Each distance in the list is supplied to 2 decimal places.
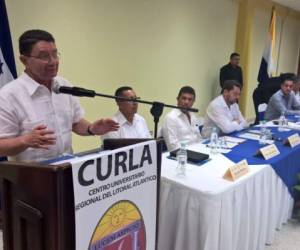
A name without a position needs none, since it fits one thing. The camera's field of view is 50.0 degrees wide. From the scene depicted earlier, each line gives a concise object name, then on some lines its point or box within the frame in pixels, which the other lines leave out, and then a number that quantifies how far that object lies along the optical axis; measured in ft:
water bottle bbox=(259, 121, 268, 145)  8.48
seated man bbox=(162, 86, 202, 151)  8.72
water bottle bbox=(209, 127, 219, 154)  7.48
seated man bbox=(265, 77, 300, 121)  13.05
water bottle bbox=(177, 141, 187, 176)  5.85
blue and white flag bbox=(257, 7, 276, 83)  20.18
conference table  5.08
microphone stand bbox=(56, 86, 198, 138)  3.99
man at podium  4.25
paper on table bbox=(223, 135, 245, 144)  8.54
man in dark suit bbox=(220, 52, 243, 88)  18.24
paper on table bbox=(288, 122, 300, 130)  10.76
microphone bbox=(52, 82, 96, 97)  3.99
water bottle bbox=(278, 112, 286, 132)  10.66
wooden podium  2.65
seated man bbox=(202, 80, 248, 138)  9.77
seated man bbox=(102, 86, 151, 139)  7.22
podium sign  2.76
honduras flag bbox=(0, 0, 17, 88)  7.80
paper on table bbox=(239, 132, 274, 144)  8.98
